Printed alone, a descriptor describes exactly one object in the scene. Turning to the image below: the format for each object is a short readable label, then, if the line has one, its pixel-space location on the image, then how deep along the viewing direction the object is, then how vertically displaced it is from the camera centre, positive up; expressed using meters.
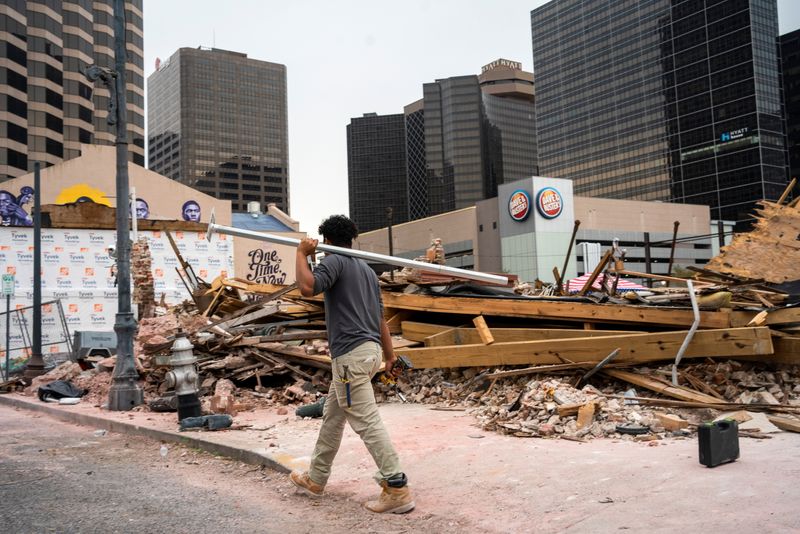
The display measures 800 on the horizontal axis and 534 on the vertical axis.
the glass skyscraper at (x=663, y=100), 123.56 +39.73
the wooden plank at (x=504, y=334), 8.62 -0.49
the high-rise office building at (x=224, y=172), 189.25 +39.88
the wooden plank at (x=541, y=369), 7.79 -0.86
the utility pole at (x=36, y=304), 14.80 +0.27
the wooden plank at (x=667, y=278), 9.38 +0.21
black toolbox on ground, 4.53 -1.04
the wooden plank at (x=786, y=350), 7.37 -0.69
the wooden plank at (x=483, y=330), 8.70 -0.41
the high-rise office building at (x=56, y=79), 75.81 +29.39
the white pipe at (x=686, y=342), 7.34 -0.56
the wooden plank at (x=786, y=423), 5.68 -1.17
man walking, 4.30 -0.36
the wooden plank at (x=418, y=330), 9.91 -0.43
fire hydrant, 8.08 -0.84
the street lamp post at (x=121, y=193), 10.23 +1.88
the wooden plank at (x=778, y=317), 7.61 -0.33
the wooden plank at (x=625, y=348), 7.18 -0.63
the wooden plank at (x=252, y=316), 11.59 -0.15
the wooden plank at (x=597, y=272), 10.25 +0.37
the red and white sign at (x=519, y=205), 86.49 +12.19
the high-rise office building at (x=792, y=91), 127.44 +37.80
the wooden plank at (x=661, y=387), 6.83 -1.01
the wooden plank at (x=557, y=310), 8.30 -0.18
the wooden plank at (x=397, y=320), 10.50 -0.28
